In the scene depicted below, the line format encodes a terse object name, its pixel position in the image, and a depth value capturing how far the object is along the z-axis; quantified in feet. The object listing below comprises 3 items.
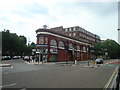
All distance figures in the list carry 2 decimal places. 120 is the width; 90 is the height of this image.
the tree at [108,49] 165.81
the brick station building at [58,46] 94.33
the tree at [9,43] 122.68
